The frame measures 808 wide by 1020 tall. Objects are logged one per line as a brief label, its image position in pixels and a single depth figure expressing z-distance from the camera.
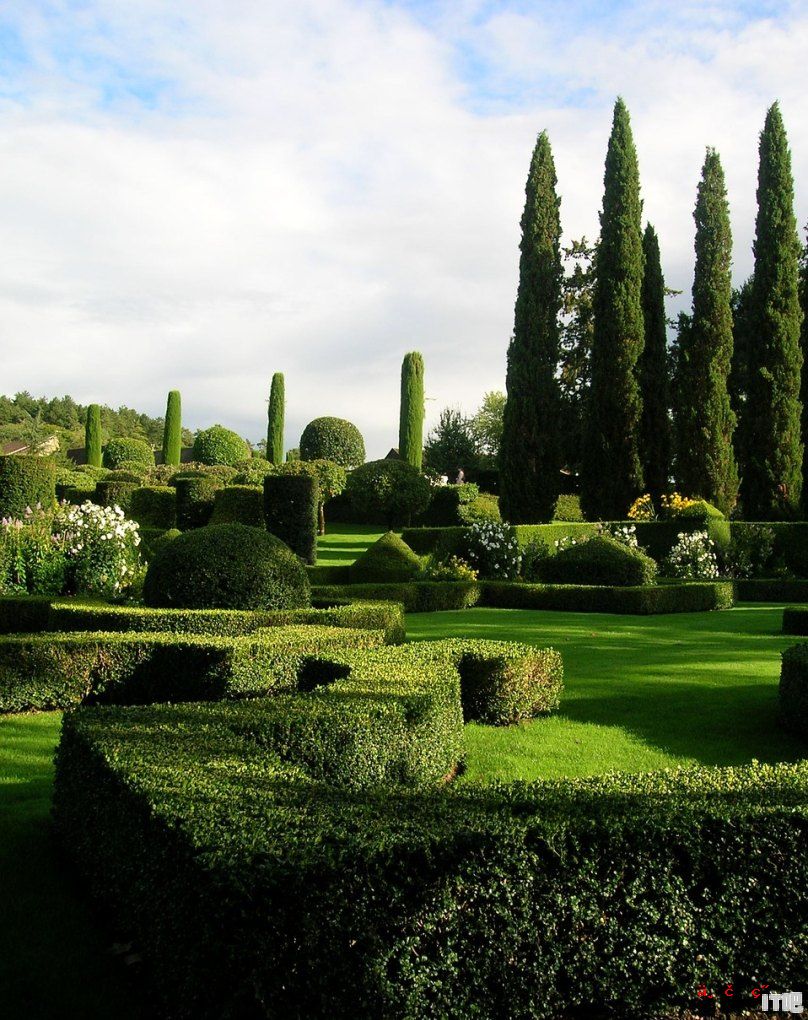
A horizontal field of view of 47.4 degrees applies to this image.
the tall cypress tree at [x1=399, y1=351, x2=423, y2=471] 41.69
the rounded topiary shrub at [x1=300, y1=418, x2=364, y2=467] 41.81
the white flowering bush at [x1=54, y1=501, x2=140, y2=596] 13.01
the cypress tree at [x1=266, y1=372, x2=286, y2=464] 49.03
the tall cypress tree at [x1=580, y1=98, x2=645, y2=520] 27.77
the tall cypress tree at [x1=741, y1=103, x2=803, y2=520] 27.30
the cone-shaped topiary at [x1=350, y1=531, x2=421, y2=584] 16.95
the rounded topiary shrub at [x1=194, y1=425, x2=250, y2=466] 46.38
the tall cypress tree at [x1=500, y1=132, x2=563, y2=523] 28.91
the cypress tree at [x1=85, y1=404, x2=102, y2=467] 49.38
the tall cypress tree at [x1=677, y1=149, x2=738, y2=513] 27.55
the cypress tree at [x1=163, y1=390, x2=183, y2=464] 52.22
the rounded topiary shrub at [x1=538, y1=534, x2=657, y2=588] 16.41
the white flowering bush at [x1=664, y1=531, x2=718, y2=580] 19.78
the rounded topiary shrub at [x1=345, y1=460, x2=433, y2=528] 31.80
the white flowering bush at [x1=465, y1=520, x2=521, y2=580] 18.83
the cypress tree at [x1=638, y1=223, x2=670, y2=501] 28.48
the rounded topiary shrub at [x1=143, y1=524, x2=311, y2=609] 9.27
